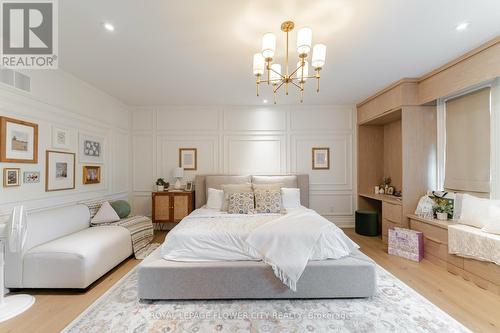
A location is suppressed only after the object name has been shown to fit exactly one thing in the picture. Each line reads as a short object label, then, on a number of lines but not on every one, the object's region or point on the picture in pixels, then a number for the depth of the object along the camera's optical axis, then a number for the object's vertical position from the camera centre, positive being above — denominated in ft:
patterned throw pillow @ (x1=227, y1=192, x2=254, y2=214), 11.16 -1.83
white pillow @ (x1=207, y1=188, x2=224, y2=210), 12.64 -1.81
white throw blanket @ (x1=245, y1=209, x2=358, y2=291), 6.72 -2.51
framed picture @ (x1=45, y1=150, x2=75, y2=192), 9.40 -0.13
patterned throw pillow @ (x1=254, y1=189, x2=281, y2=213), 11.27 -1.74
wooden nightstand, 13.76 -2.40
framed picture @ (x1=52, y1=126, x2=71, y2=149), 9.71 +1.36
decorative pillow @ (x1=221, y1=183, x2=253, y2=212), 12.24 -1.21
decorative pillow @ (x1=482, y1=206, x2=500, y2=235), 7.54 -1.91
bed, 6.86 -3.52
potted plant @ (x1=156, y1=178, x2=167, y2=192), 14.46 -1.07
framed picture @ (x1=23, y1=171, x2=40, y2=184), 8.41 -0.36
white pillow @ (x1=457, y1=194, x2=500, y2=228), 8.18 -1.66
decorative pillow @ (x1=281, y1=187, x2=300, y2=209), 12.55 -1.74
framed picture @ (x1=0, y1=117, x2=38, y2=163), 7.69 +1.00
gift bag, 9.95 -3.55
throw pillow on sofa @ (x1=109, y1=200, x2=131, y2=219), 12.05 -2.23
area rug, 5.83 -4.24
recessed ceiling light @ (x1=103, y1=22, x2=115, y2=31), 6.63 +4.33
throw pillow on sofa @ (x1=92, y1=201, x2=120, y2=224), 10.74 -2.35
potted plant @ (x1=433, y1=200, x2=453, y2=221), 9.71 -1.86
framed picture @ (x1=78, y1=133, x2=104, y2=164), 11.27 +1.04
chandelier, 6.01 +3.39
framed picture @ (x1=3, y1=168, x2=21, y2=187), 7.67 -0.32
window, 8.83 +1.08
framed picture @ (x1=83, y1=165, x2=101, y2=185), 11.45 -0.34
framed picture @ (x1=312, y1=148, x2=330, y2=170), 15.19 +0.68
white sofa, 7.33 -3.06
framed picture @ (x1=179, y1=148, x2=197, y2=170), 15.15 +0.68
